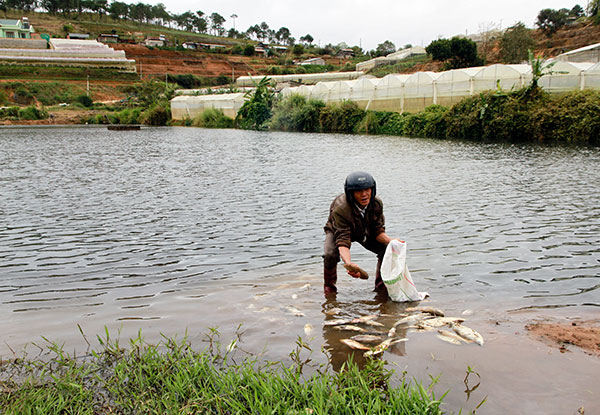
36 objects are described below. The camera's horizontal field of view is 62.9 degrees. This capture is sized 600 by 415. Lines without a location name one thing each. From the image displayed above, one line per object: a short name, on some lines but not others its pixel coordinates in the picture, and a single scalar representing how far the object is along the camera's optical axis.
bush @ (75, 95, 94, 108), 83.06
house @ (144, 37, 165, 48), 135.75
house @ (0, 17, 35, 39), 122.31
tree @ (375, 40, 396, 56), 118.20
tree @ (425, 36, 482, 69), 61.41
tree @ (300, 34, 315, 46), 186.70
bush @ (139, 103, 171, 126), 68.56
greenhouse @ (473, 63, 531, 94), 30.03
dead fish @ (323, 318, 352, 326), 5.22
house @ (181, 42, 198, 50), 137.10
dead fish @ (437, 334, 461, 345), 4.62
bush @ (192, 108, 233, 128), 57.53
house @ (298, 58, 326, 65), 115.34
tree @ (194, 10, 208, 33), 192.77
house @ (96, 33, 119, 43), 133.25
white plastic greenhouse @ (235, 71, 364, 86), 76.12
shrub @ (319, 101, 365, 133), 41.22
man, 5.47
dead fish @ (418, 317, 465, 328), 5.03
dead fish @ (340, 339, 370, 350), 4.57
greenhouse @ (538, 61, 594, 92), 28.09
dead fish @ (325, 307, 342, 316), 5.59
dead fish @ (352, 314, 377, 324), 5.24
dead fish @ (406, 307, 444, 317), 5.33
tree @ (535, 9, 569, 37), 68.94
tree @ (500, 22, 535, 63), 58.56
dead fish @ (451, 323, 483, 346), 4.61
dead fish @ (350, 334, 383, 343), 4.75
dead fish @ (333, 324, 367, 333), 5.02
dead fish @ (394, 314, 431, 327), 5.14
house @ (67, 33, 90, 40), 131.25
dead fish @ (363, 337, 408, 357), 4.39
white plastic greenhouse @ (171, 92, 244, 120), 56.57
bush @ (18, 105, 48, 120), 70.12
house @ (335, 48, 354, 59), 128.43
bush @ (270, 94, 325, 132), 45.41
